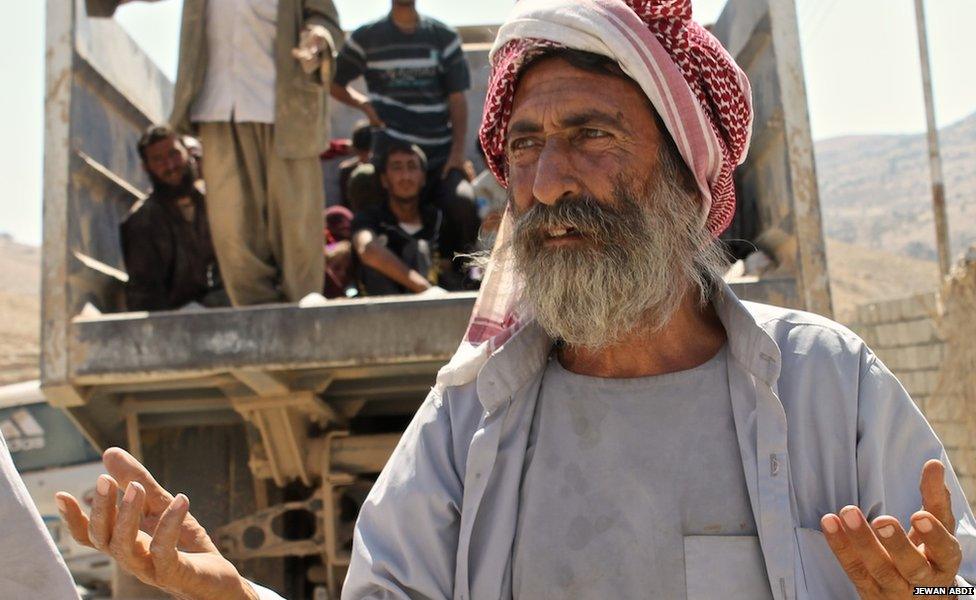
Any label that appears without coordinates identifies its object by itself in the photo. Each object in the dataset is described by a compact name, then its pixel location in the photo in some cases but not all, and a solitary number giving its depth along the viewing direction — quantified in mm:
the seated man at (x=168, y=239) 4906
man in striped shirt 5762
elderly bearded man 1784
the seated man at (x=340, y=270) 5172
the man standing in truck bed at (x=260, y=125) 4586
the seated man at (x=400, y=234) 4922
